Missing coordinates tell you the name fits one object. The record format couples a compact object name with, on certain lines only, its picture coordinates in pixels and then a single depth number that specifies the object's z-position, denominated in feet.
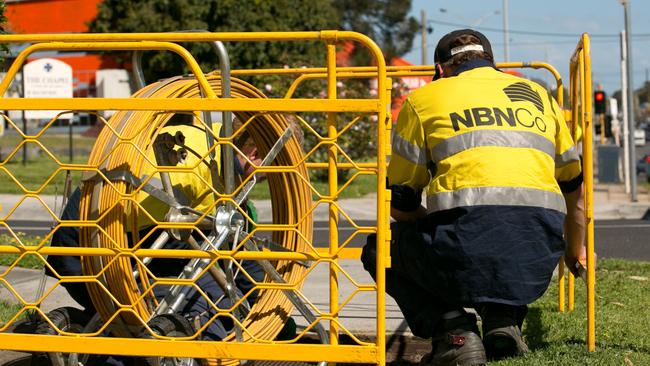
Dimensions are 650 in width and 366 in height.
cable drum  13.98
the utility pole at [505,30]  195.21
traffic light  76.95
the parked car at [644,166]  87.43
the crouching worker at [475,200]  14.25
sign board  80.64
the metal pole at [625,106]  62.13
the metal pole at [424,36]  152.60
